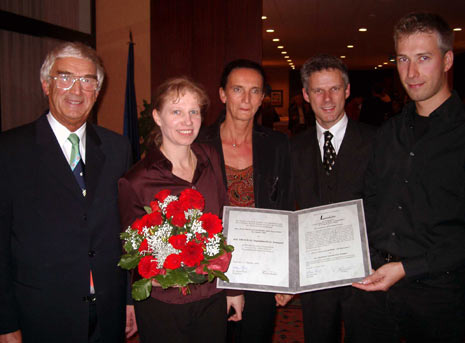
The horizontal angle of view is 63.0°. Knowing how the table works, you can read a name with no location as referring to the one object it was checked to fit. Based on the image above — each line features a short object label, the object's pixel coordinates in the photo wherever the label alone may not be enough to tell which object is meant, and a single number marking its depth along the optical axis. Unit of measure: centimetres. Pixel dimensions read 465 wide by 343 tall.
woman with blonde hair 187
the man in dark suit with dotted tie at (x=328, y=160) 231
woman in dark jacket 247
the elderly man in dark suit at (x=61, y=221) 184
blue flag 570
